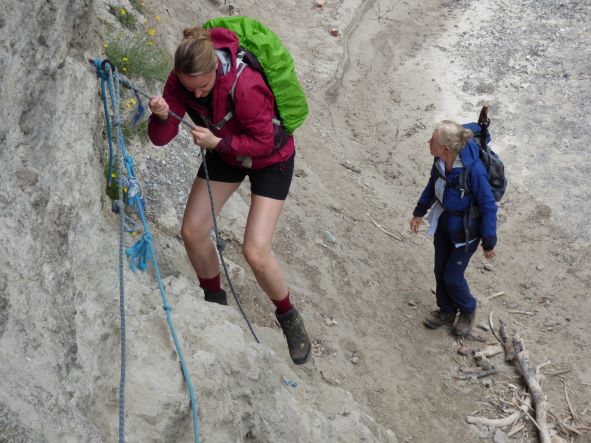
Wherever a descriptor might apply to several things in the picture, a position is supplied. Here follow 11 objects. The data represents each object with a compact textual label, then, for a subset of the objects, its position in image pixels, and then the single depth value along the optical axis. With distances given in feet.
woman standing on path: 19.25
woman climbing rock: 12.48
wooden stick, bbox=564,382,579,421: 20.94
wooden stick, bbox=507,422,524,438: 20.12
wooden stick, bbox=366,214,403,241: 28.12
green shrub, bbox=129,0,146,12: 27.48
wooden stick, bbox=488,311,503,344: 24.08
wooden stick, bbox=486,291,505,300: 26.81
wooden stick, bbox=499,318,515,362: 23.02
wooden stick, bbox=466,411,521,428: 20.36
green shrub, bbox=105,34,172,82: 21.94
